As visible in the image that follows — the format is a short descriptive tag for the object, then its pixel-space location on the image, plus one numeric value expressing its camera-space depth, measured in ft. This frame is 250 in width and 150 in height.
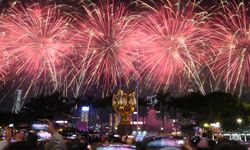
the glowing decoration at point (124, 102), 107.45
